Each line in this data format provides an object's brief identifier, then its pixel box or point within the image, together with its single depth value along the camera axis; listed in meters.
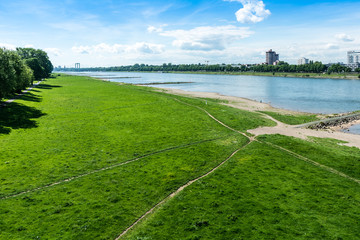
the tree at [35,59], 125.97
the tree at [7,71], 49.99
